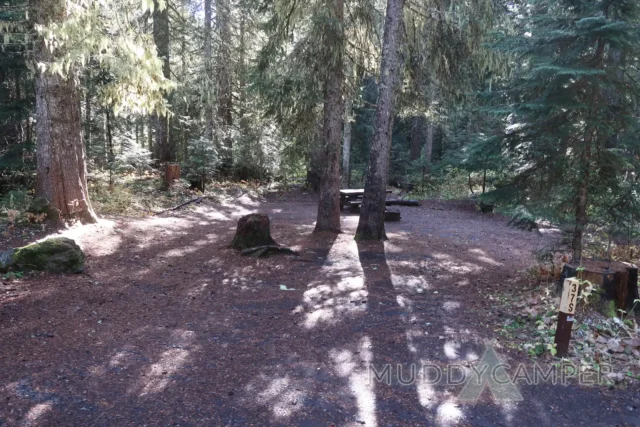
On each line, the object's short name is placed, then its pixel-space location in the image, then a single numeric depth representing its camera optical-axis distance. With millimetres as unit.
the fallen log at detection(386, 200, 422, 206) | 18094
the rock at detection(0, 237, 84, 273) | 6500
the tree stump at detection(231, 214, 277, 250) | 9062
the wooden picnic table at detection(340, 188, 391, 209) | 16266
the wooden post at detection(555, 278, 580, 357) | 4281
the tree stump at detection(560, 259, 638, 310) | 5496
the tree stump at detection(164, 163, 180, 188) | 16812
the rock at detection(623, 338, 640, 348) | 4688
